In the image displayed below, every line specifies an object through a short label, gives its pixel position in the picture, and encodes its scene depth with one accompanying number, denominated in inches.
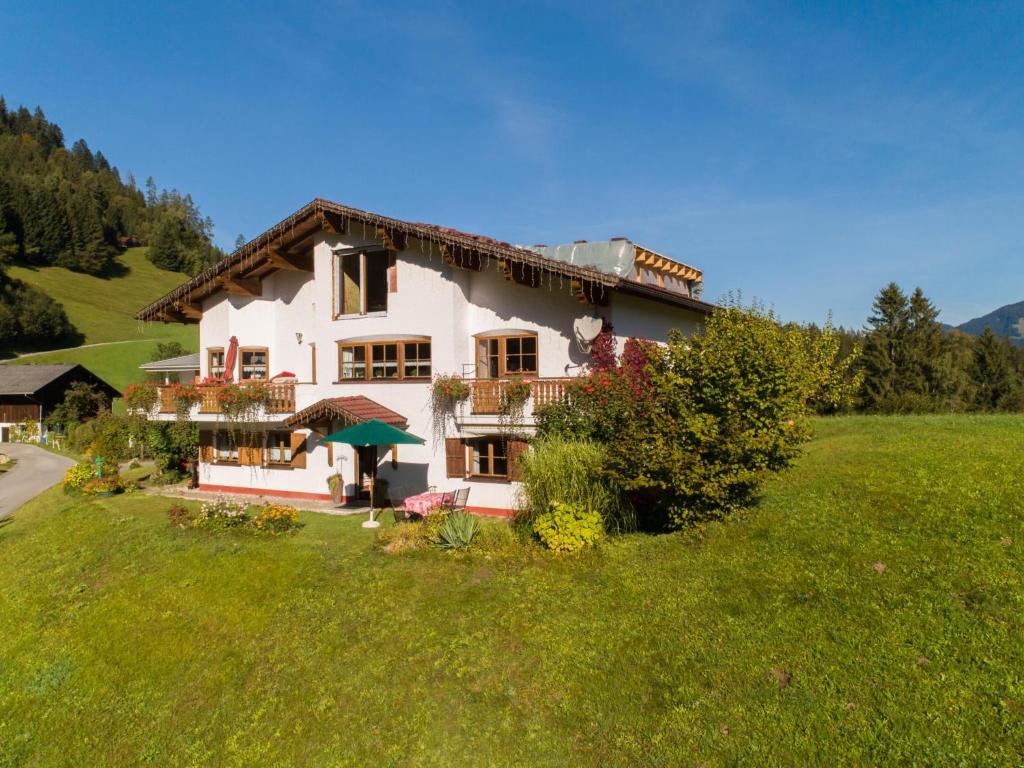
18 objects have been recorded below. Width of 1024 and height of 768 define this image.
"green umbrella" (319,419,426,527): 582.6
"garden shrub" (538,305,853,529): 390.9
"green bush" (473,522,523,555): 436.8
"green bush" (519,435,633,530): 447.5
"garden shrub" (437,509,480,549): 457.4
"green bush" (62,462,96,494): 857.5
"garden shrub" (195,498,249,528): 572.1
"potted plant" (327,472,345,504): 749.9
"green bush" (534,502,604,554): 416.8
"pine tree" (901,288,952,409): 1496.1
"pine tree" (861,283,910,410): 1520.7
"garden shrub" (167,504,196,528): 596.4
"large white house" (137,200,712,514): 646.5
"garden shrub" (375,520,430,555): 473.4
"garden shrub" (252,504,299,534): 551.9
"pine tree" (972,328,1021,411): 1753.2
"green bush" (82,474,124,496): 826.8
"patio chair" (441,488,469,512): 564.1
